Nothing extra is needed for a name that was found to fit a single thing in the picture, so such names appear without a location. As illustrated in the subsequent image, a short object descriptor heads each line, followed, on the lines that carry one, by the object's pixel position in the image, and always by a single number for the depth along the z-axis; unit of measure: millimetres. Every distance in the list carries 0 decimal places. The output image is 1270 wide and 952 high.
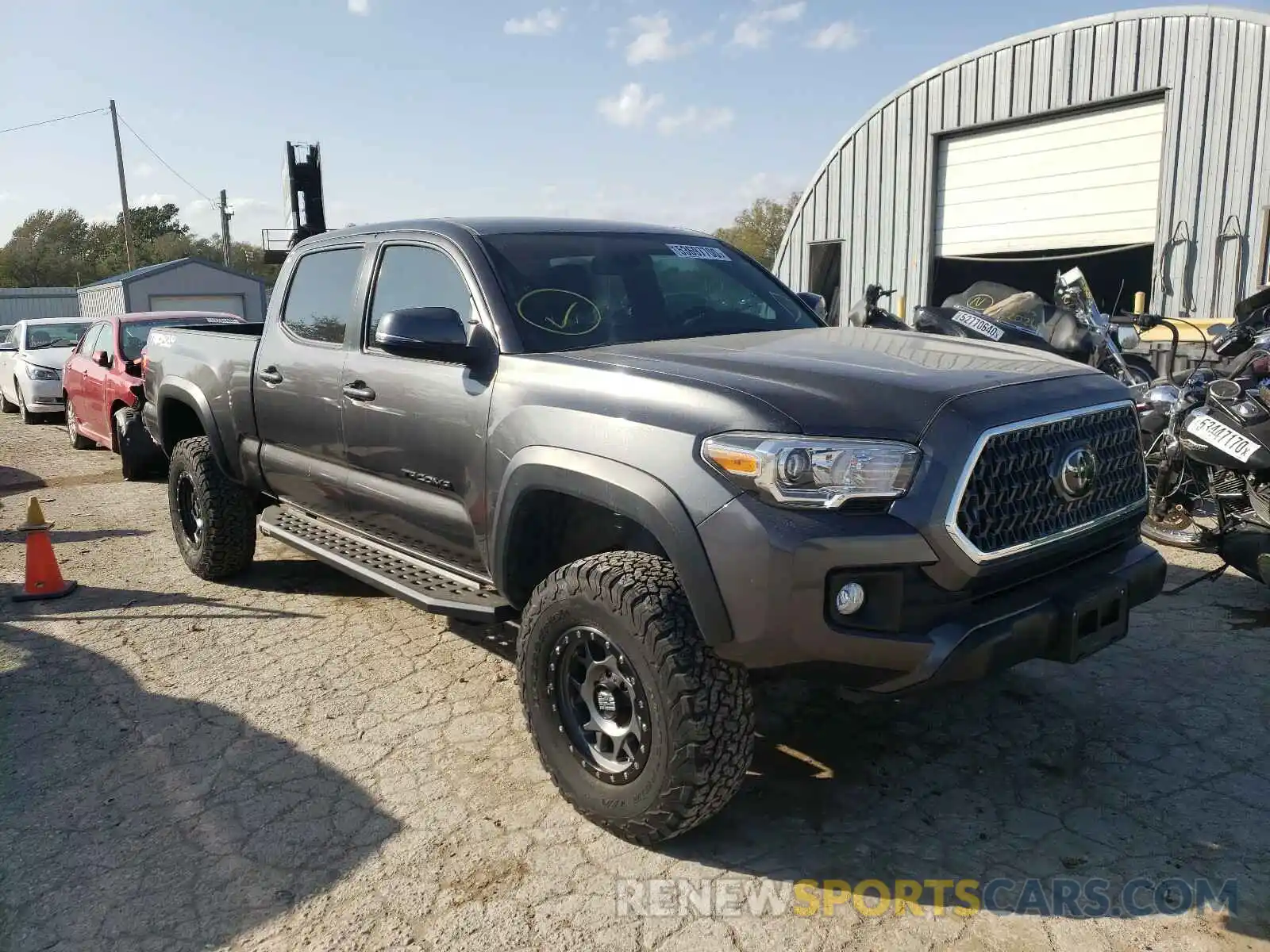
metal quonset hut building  11039
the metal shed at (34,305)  39562
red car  9188
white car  13539
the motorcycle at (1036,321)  6820
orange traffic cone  5676
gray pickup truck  2584
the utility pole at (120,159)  41125
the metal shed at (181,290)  29859
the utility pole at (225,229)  51212
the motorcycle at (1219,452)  4738
